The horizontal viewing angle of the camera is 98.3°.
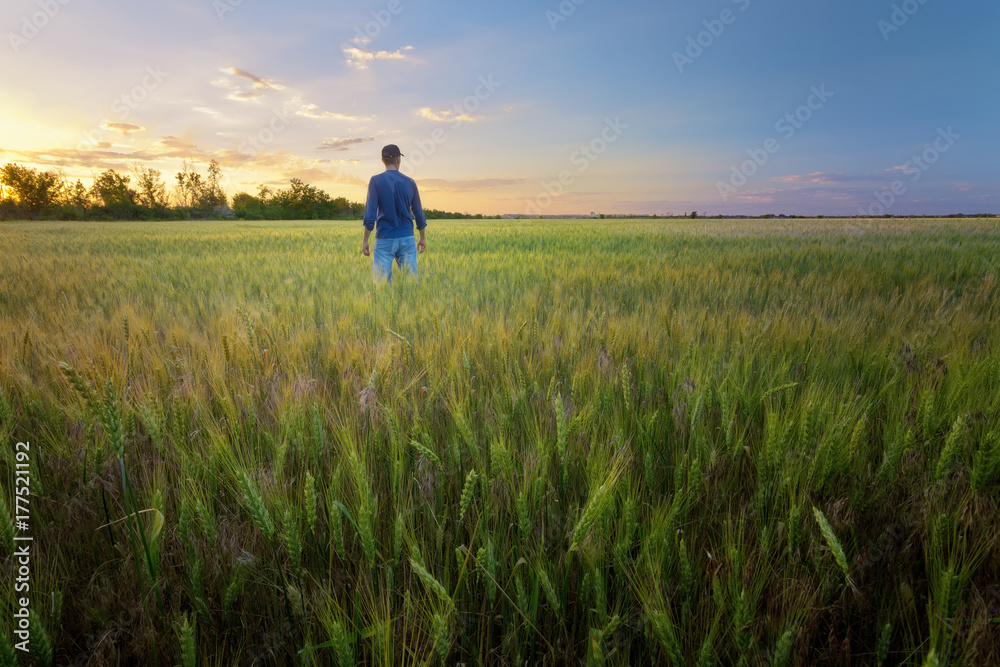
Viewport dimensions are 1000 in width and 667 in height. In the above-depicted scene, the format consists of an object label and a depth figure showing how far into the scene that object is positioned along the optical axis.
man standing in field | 5.76
